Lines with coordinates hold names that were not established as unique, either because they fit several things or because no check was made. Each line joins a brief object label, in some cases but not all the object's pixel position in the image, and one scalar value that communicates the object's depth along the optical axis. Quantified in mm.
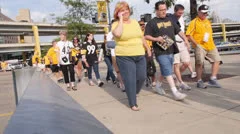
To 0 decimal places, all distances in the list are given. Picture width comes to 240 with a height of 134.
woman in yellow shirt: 4840
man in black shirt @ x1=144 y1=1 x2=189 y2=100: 5363
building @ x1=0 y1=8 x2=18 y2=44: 106019
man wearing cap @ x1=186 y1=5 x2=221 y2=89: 6227
